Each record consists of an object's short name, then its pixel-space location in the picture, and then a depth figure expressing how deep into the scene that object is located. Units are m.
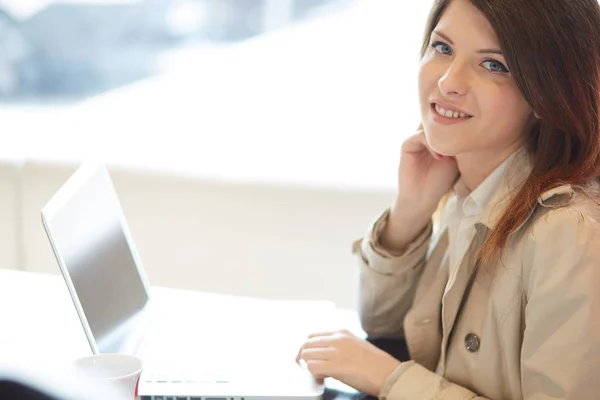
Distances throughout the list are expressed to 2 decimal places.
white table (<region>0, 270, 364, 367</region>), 2.54
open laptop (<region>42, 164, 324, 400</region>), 2.37
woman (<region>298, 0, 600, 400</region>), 2.27
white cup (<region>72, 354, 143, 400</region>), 2.22
